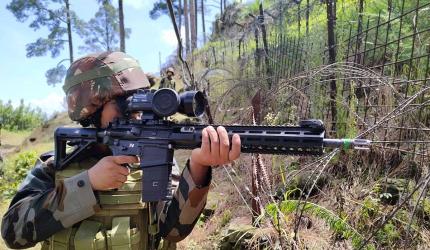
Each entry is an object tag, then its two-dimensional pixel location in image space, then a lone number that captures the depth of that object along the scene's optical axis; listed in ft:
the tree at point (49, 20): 82.99
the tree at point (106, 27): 93.71
